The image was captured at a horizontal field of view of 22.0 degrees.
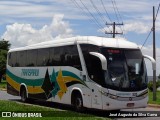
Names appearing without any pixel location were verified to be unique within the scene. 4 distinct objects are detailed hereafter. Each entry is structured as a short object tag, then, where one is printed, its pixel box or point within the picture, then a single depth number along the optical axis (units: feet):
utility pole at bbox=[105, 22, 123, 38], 176.43
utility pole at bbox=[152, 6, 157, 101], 90.07
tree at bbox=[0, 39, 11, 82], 242.52
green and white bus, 54.08
